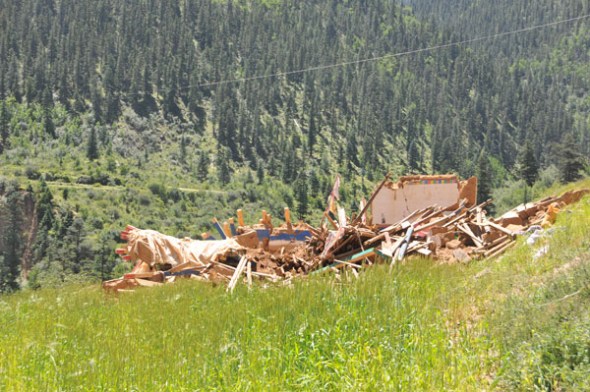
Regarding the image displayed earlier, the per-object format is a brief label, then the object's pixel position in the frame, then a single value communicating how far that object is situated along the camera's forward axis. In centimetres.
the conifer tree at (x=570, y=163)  6744
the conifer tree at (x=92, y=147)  9844
